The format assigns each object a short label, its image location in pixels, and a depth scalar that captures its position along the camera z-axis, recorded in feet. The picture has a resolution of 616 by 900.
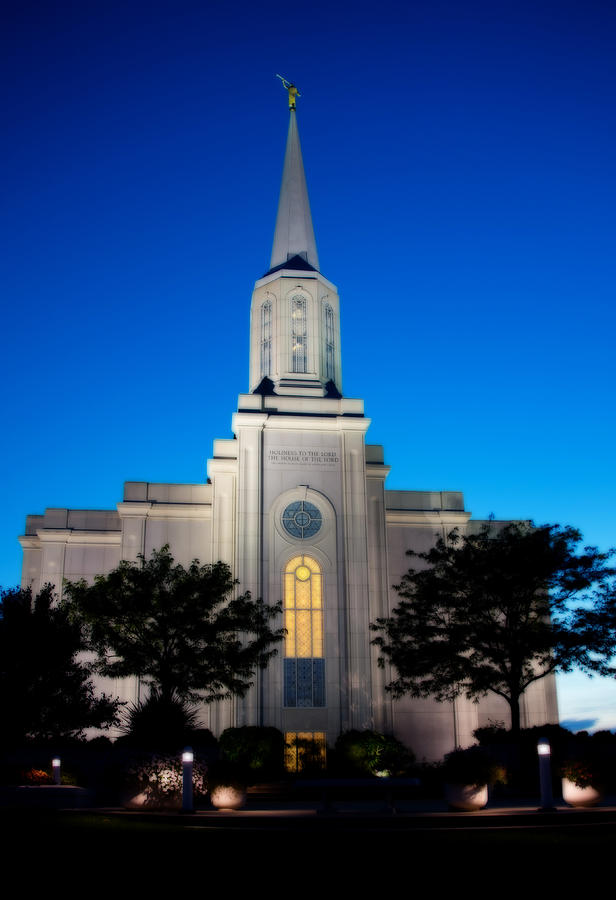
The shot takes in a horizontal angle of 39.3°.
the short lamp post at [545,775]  57.26
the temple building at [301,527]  121.29
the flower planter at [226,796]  64.64
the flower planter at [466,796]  60.34
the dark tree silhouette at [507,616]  93.25
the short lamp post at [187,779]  58.90
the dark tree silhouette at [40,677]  88.63
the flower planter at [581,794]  61.62
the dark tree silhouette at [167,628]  93.76
